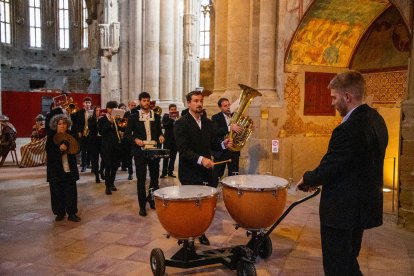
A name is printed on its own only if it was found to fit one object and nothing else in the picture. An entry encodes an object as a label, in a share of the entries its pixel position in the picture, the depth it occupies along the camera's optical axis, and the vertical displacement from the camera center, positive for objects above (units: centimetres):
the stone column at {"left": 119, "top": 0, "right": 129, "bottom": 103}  1673 +282
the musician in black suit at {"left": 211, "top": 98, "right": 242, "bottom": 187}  704 -77
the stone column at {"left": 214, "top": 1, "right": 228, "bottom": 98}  1023 +164
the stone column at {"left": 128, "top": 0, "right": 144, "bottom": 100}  1609 +280
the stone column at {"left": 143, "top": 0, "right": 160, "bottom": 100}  1533 +236
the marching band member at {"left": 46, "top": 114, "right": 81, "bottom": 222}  582 -96
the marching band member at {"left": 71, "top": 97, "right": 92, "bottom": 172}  1002 -43
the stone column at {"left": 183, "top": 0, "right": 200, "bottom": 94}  2312 +397
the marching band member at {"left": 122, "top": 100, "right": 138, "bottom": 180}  969 -128
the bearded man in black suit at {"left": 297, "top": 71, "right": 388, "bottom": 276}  273 -45
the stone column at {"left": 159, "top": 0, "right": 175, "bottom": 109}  1541 +228
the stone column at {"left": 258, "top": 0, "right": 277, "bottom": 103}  863 +137
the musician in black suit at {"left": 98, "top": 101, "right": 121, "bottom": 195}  799 -80
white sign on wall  857 -79
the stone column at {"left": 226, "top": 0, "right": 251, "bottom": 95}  927 +160
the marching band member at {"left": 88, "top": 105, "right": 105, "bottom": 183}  977 -78
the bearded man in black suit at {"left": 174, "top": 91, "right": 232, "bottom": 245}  455 -38
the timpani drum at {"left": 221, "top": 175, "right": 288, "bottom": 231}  393 -94
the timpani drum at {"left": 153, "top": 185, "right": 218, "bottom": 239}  360 -96
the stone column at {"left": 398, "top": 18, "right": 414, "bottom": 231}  556 -70
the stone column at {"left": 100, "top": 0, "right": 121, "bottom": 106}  1692 +255
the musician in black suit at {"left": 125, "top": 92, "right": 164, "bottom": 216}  635 -50
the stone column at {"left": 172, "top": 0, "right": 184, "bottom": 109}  1608 +225
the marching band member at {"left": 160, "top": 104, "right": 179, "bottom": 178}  984 -89
